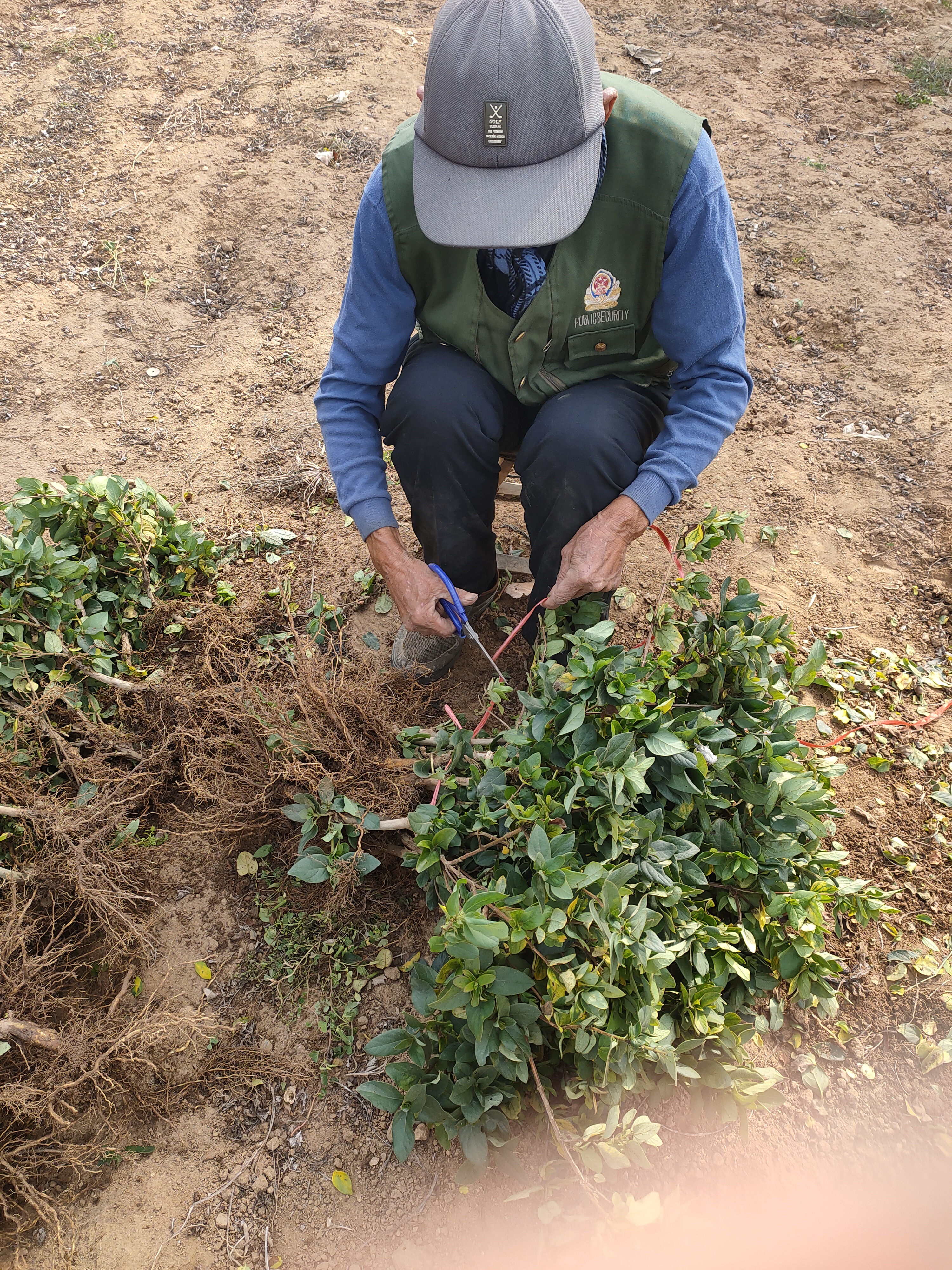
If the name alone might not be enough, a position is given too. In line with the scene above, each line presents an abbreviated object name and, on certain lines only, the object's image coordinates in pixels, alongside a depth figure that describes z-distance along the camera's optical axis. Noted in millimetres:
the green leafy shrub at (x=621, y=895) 1328
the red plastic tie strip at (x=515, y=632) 1705
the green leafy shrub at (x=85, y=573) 1925
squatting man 1434
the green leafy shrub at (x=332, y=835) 1604
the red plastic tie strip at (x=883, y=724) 1879
